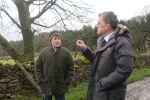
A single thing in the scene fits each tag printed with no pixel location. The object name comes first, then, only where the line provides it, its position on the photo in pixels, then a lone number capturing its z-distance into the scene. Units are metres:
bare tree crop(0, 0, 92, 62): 7.39
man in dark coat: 1.42
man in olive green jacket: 2.28
